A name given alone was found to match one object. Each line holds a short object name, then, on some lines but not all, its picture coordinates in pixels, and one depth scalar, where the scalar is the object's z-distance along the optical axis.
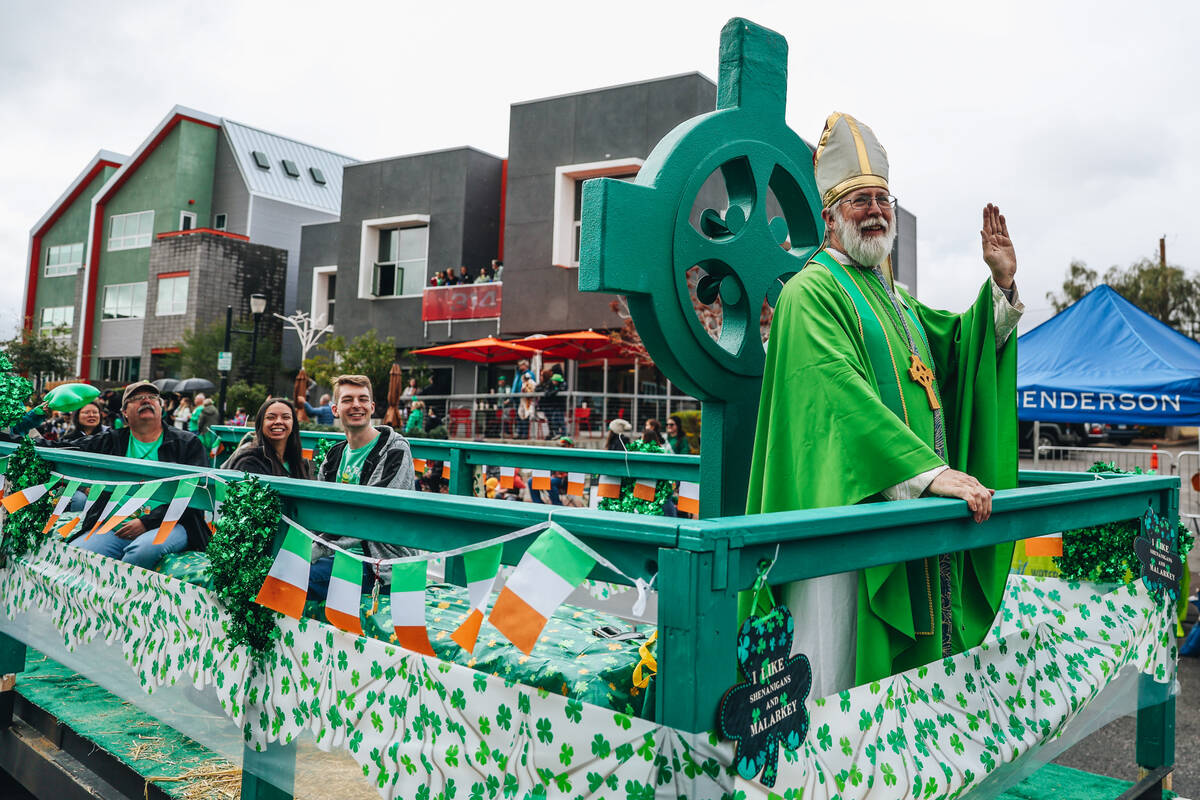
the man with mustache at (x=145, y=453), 4.33
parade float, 1.60
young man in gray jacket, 4.10
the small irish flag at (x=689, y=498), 4.96
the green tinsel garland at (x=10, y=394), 5.06
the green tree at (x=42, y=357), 32.97
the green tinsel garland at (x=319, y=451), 6.81
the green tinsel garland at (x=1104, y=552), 3.19
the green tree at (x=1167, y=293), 33.69
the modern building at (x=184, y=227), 29.81
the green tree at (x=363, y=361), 21.73
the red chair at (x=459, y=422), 18.84
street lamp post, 18.75
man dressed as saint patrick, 2.35
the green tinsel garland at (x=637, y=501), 4.81
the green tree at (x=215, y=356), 27.61
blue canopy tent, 7.55
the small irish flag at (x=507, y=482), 6.82
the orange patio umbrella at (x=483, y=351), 18.66
